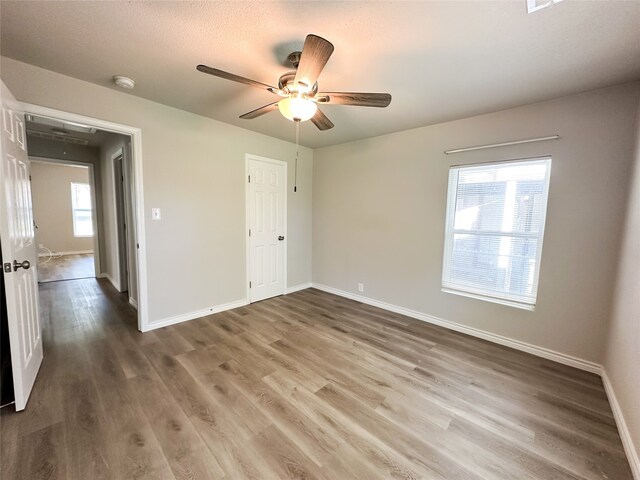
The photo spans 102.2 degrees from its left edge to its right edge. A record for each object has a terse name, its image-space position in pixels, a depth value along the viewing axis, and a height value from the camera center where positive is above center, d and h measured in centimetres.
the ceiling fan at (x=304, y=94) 158 +87
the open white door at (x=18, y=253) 165 -31
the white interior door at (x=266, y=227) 384 -18
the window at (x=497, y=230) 261 -9
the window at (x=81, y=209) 754 +4
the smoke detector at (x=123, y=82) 225 +115
